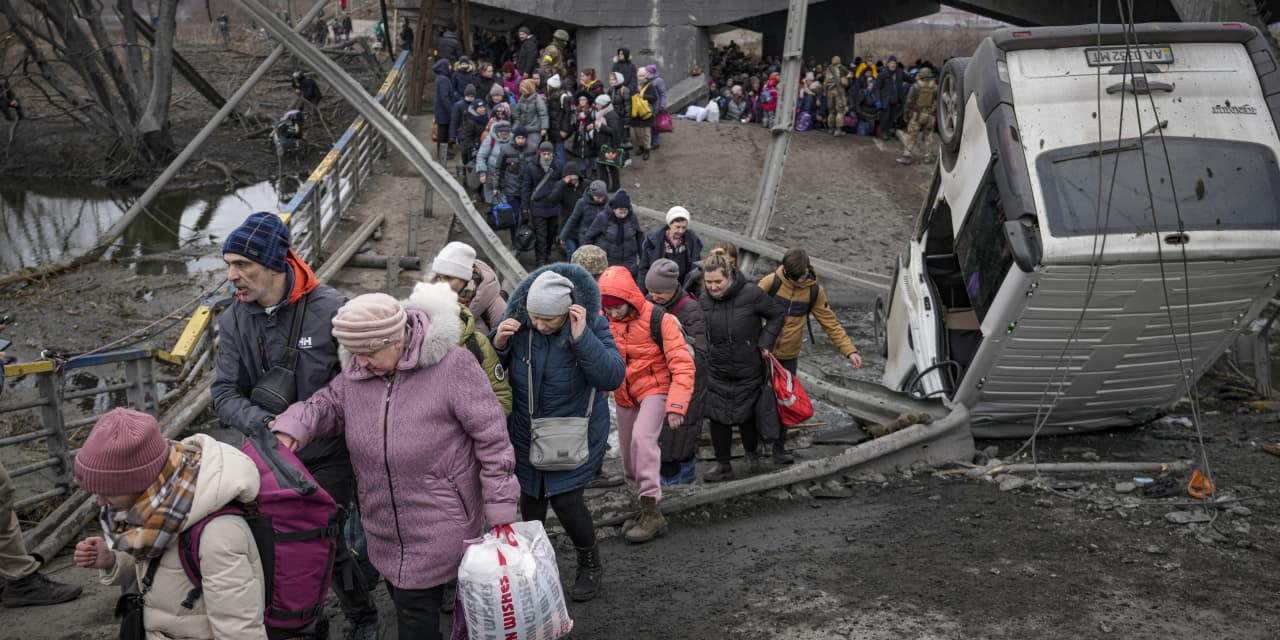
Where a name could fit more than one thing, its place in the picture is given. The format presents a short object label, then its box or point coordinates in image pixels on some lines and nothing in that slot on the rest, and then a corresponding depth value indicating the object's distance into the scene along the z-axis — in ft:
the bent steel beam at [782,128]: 45.06
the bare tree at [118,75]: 80.69
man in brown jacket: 26.94
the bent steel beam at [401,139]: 41.11
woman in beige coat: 10.85
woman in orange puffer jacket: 20.02
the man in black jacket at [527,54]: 76.54
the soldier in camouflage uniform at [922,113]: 67.51
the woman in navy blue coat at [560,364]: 16.19
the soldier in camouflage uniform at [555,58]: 67.08
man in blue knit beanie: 14.76
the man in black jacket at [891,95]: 75.56
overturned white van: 22.86
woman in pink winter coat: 13.57
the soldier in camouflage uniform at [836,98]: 77.36
